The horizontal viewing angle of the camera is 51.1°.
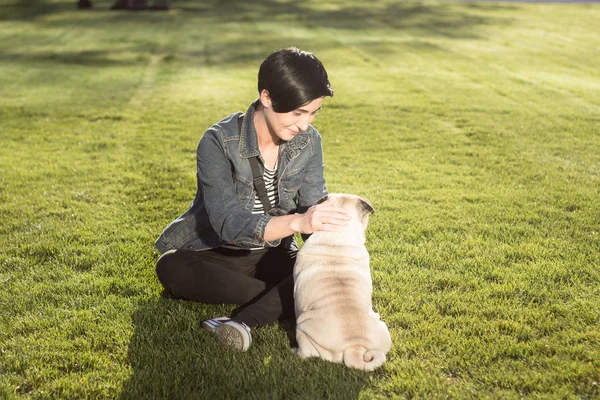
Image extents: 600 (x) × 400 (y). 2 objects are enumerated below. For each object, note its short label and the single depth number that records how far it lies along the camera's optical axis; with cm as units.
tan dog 333
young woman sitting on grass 354
